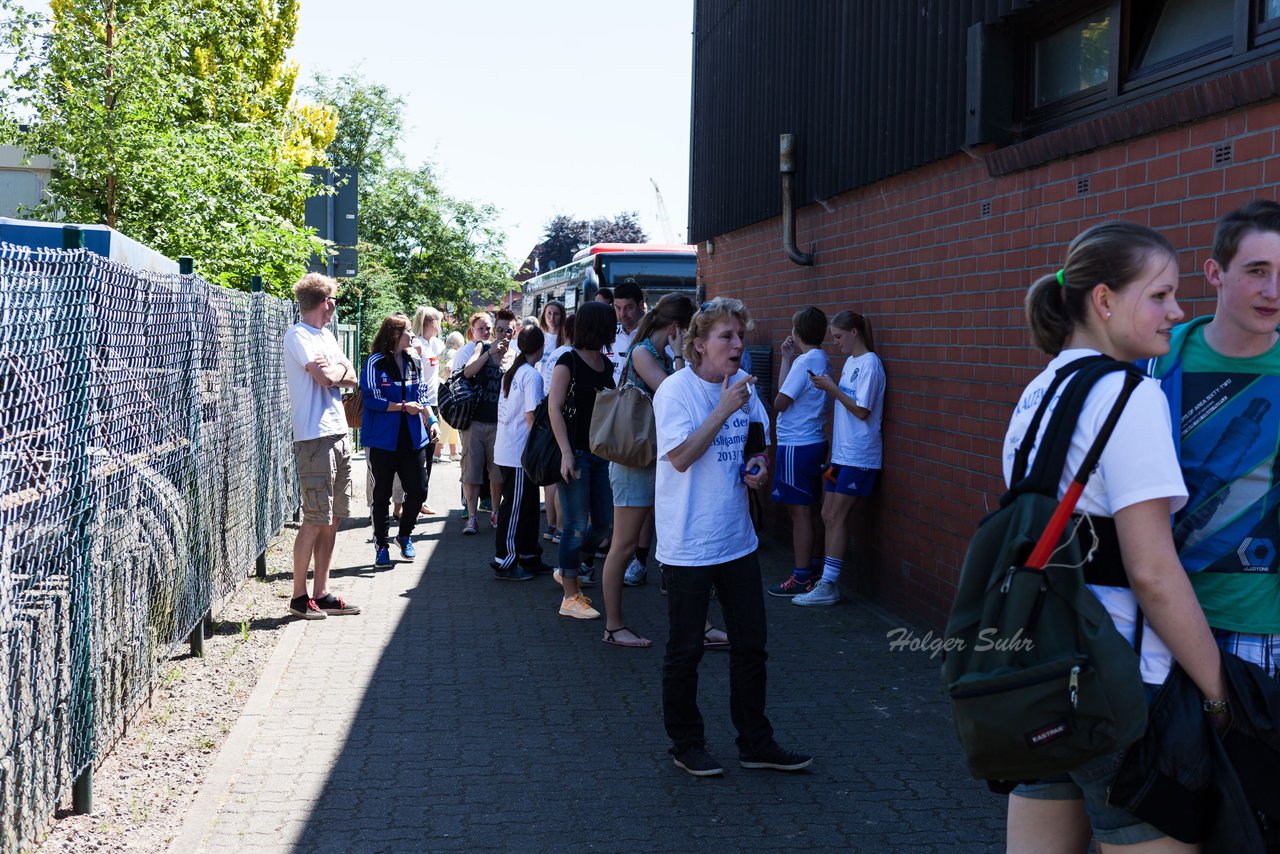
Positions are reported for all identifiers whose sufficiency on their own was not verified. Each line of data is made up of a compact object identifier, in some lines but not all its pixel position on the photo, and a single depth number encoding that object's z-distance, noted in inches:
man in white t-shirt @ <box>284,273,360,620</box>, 300.7
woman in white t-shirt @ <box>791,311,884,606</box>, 325.7
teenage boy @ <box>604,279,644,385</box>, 398.0
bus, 722.2
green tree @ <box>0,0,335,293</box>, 525.3
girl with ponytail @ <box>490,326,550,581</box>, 364.8
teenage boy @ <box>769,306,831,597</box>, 349.4
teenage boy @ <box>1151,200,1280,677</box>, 104.1
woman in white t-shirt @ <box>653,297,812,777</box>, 197.5
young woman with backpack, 94.4
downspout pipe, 398.3
